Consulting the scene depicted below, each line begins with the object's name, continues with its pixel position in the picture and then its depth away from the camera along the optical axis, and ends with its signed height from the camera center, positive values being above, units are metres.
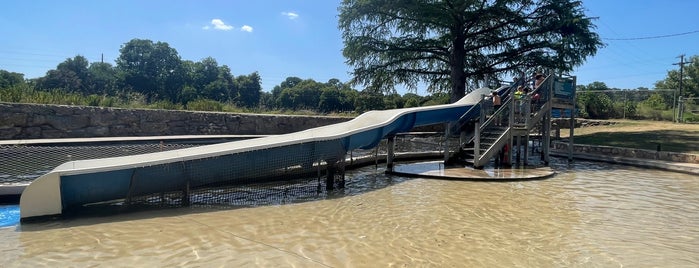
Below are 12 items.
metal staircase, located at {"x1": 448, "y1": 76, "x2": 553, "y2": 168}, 12.39 -0.04
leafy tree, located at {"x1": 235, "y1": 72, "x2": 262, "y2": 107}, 75.94 +5.77
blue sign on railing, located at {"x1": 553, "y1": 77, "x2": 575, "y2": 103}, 14.17 +1.26
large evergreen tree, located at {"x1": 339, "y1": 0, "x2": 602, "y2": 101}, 21.45 +4.64
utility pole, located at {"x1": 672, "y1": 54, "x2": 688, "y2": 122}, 24.86 +0.98
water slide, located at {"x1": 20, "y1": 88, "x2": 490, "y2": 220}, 5.98 -0.82
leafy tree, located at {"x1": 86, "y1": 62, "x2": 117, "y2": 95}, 56.78 +5.54
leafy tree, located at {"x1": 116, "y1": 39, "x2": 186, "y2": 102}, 62.12 +7.79
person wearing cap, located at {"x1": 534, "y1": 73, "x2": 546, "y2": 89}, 14.51 +1.58
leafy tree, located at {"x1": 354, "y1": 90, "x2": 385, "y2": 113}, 46.90 +2.11
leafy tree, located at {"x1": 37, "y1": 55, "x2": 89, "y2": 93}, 49.81 +5.01
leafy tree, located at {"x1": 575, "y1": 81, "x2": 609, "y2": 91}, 84.93 +8.43
